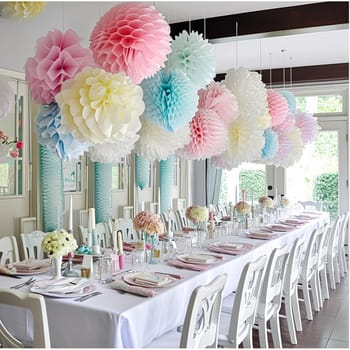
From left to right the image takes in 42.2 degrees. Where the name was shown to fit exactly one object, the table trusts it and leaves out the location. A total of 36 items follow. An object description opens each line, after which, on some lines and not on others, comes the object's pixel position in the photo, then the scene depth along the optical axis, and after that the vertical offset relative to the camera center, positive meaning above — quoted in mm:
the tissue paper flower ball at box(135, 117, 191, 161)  2562 +244
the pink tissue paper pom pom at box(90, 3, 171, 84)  2090 +658
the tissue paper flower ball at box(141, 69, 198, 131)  2428 +452
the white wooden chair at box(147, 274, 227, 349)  1778 -607
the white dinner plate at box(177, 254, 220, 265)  2793 -480
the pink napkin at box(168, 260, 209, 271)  2646 -492
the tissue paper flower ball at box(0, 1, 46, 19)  2484 +987
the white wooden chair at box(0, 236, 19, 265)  3116 -457
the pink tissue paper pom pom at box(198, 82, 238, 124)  3092 +558
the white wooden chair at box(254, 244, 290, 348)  2730 -723
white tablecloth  1862 -589
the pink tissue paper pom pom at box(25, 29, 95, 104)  2109 +568
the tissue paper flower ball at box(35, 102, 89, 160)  2152 +239
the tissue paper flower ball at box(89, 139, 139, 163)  2395 +174
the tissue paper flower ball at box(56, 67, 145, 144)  1926 +335
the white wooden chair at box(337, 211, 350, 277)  5248 -781
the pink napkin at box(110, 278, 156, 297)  2090 -500
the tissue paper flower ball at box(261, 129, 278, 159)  4035 +338
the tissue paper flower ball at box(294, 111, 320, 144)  4910 +612
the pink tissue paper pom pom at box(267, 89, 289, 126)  3914 +646
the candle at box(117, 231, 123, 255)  2732 -376
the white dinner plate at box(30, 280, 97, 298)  2061 -502
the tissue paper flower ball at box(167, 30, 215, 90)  2762 +760
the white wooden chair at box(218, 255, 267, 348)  2283 -688
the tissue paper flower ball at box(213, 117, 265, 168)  3361 +320
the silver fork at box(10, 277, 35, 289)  2290 -512
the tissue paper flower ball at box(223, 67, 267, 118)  3387 +675
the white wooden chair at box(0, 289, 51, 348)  1626 -441
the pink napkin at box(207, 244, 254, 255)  3182 -485
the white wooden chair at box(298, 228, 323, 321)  3891 -802
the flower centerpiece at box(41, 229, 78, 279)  2293 -306
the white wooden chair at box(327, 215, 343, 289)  4801 -782
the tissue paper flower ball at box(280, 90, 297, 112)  4648 +848
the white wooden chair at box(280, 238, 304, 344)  3314 -814
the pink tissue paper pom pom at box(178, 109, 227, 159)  2902 +305
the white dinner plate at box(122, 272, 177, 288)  2229 -491
